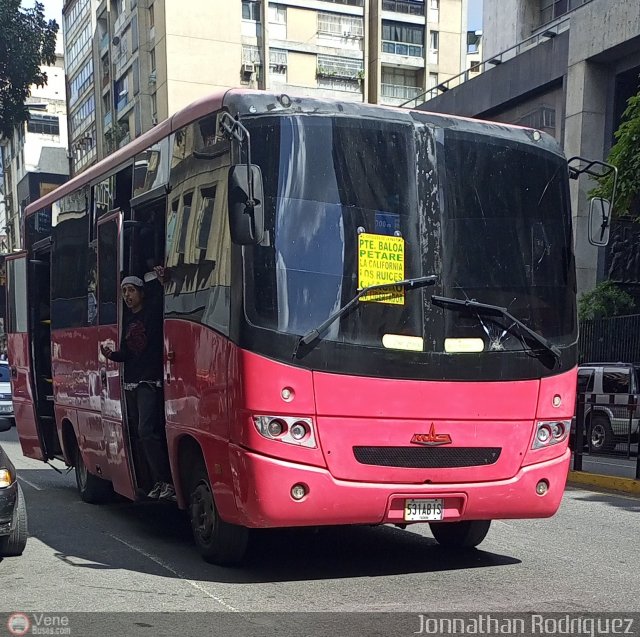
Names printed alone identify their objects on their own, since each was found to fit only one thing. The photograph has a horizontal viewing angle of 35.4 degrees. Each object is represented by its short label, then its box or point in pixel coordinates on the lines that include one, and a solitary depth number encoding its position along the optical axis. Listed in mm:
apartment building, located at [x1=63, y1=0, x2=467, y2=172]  54562
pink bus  6547
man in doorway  8445
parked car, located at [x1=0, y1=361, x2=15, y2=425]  23303
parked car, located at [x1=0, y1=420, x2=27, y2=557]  7262
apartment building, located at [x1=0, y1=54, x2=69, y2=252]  76875
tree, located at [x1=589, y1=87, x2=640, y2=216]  15492
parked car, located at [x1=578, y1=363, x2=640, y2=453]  13492
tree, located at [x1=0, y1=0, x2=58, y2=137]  35656
